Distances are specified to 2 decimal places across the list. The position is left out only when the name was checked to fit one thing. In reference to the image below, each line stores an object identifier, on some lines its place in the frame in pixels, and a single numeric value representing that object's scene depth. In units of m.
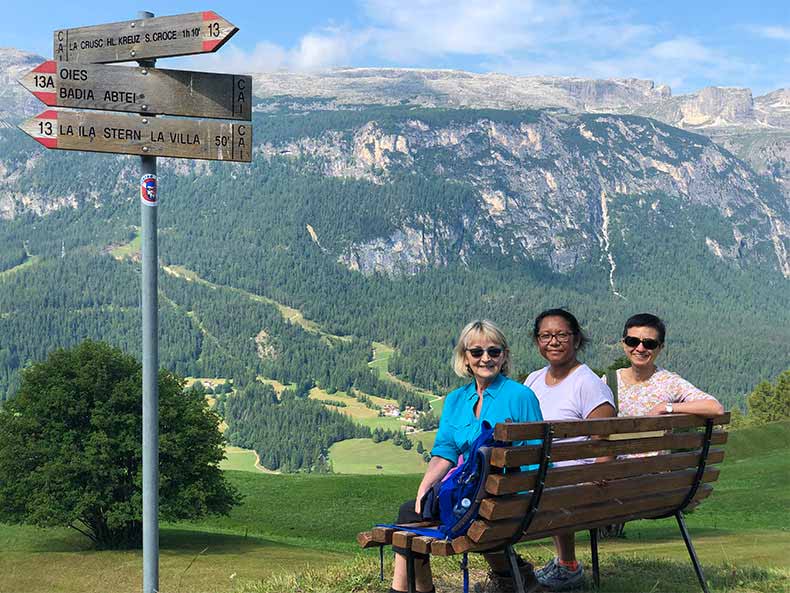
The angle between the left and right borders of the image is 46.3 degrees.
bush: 33.91
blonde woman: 7.79
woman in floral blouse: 9.22
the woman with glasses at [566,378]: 8.77
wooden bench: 7.09
